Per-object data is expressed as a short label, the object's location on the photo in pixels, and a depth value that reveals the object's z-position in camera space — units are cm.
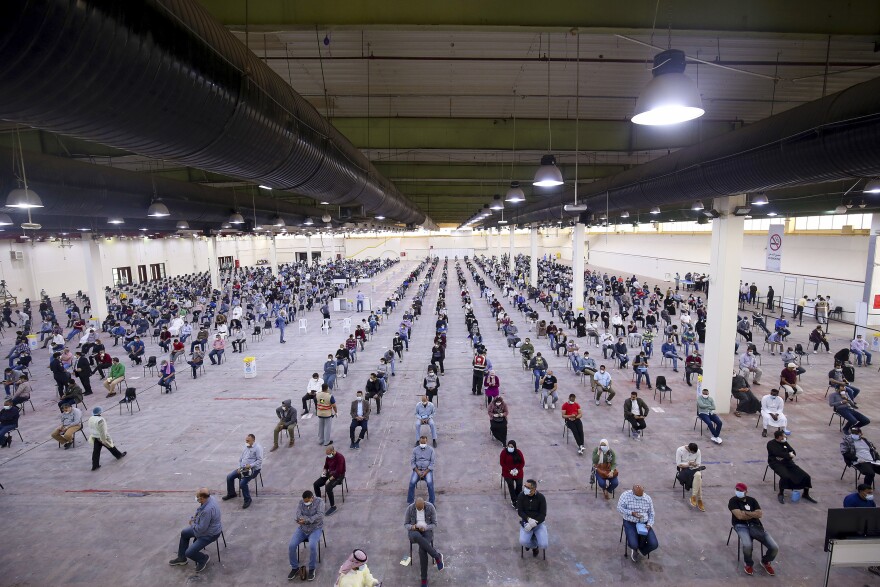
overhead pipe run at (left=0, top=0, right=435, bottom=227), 227
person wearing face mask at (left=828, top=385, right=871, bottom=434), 941
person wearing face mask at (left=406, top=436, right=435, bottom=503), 727
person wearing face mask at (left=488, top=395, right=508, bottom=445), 929
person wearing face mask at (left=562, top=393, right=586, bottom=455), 909
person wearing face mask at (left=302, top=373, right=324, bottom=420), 1148
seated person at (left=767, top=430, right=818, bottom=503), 734
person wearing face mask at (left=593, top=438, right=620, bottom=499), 747
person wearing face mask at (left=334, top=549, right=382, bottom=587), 500
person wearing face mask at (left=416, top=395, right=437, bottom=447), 918
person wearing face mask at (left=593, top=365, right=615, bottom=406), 1180
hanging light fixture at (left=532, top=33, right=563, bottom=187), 727
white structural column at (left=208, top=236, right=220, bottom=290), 3688
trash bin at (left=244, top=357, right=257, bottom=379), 1459
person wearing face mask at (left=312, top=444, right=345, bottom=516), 729
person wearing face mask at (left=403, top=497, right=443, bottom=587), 561
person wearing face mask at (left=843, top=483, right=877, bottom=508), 601
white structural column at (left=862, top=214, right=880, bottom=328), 1922
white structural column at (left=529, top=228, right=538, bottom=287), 3494
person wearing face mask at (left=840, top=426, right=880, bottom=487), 783
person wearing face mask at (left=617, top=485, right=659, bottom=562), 600
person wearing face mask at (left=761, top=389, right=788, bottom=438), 958
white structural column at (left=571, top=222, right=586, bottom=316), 2366
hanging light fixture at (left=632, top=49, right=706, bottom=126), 328
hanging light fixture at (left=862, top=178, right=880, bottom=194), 1048
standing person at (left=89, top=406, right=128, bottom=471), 877
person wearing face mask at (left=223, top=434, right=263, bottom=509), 745
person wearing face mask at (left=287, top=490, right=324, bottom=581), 581
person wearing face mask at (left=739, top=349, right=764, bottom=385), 1317
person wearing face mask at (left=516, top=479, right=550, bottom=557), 607
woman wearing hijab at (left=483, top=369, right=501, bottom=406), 1111
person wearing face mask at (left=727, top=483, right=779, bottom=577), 579
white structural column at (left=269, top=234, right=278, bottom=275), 4462
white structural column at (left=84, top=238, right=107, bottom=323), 2434
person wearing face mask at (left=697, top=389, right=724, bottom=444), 961
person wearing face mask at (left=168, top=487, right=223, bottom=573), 599
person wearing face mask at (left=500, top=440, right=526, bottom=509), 731
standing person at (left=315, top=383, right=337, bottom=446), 957
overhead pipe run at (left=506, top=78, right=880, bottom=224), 505
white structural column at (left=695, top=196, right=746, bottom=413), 1077
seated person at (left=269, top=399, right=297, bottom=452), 962
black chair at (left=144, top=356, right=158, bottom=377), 1485
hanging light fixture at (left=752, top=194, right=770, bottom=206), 1346
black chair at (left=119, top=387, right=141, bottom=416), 1160
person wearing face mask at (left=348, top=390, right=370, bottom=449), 948
